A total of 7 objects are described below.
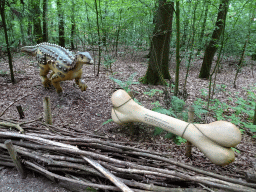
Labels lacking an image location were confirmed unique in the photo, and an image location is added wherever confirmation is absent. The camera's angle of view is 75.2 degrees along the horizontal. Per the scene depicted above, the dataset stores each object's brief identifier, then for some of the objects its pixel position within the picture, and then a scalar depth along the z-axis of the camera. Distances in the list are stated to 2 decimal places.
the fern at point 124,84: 3.82
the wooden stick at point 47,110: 2.94
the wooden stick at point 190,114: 2.37
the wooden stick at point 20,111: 3.22
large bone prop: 1.86
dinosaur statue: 4.07
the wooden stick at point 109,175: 1.57
